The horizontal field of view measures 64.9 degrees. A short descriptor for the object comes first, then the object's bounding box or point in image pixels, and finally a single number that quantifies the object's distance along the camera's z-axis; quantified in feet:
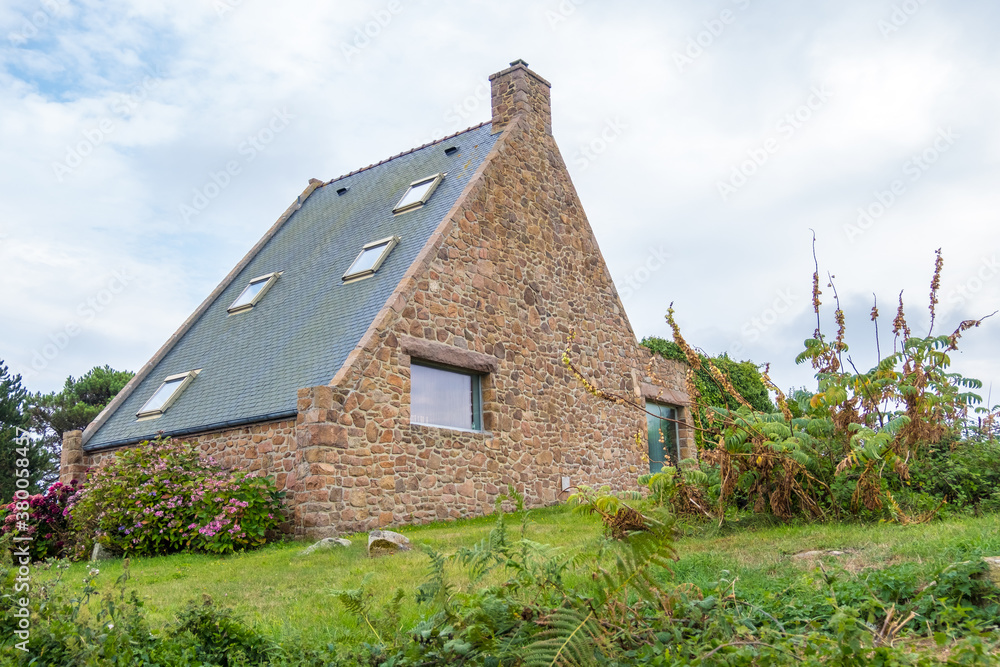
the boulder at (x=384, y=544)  27.35
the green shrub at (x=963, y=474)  24.53
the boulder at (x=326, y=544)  29.81
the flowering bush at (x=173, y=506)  34.78
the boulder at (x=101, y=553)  36.63
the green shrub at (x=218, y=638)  14.19
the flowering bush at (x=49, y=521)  41.52
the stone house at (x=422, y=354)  37.06
